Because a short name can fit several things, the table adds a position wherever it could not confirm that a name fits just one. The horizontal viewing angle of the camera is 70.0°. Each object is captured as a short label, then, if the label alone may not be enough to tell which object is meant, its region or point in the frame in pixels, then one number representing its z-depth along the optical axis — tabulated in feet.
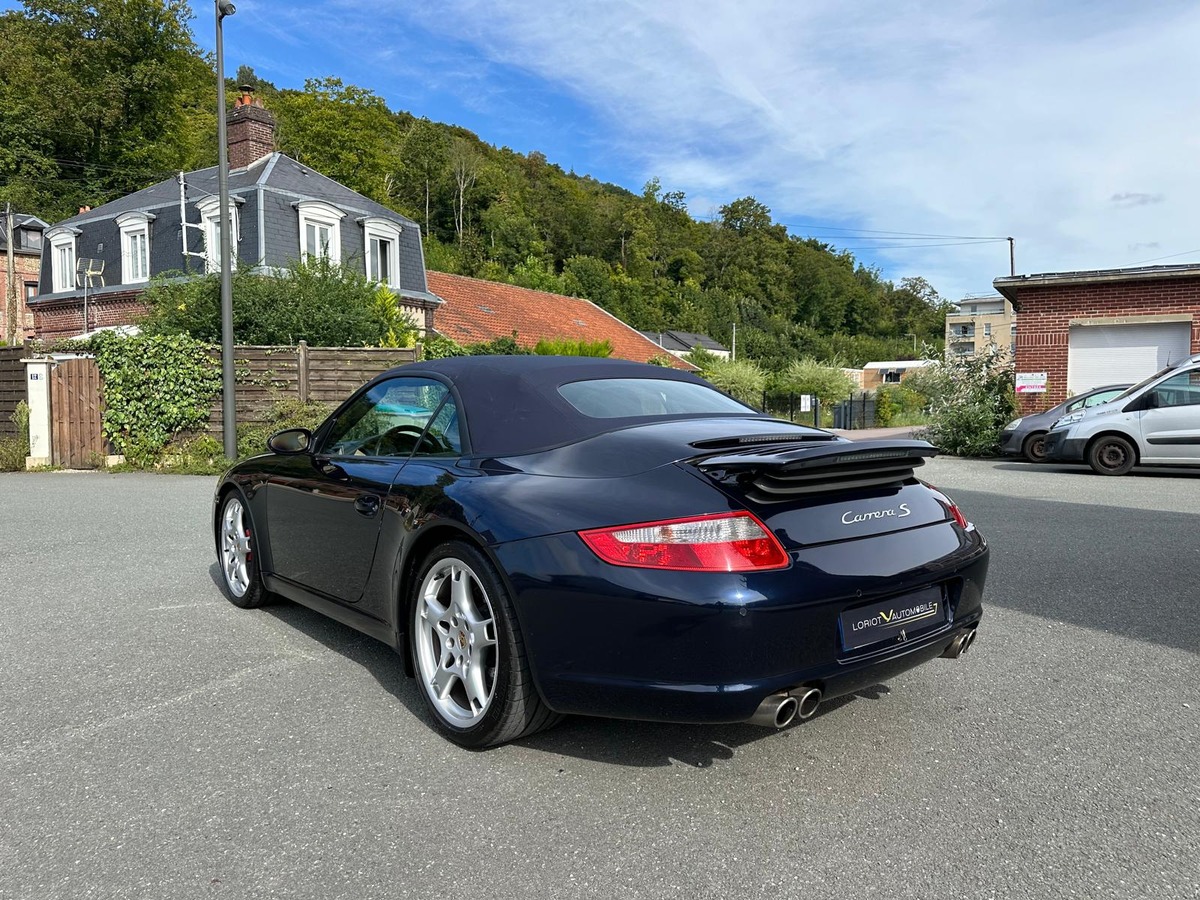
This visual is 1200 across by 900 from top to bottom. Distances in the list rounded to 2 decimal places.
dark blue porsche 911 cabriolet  8.27
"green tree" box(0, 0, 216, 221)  163.94
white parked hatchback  40.37
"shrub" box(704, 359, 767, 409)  122.62
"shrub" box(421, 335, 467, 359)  65.31
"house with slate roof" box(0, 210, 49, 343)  136.98
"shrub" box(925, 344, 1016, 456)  55.11
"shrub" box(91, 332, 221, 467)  49.83
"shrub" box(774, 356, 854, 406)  145.89
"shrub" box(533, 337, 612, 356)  81.71
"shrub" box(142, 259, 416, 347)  54.65
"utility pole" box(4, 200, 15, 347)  113.19
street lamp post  47.50
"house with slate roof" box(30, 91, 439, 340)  85.10
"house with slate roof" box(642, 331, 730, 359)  234.17
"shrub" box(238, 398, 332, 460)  50.75
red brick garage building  55.67
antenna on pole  94.43
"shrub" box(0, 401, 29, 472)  51.08
